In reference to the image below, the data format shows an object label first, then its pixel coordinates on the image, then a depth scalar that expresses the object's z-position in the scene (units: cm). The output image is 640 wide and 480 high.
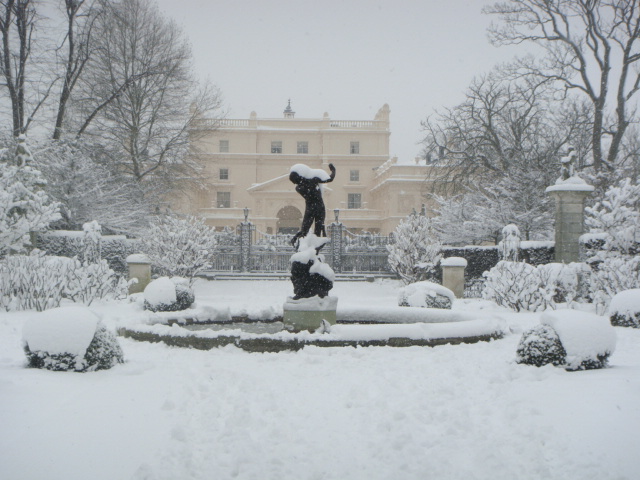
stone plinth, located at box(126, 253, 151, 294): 1759
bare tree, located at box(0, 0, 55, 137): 2072
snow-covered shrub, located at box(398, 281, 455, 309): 1217
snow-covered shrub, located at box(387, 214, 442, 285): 2016
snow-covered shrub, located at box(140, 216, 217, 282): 1980
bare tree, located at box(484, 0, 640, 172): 2216
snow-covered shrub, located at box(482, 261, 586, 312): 1283
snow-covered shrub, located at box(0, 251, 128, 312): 1252
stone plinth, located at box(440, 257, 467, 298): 1711
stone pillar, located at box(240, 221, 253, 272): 2748
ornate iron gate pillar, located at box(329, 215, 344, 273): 2764
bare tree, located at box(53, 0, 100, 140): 2230
